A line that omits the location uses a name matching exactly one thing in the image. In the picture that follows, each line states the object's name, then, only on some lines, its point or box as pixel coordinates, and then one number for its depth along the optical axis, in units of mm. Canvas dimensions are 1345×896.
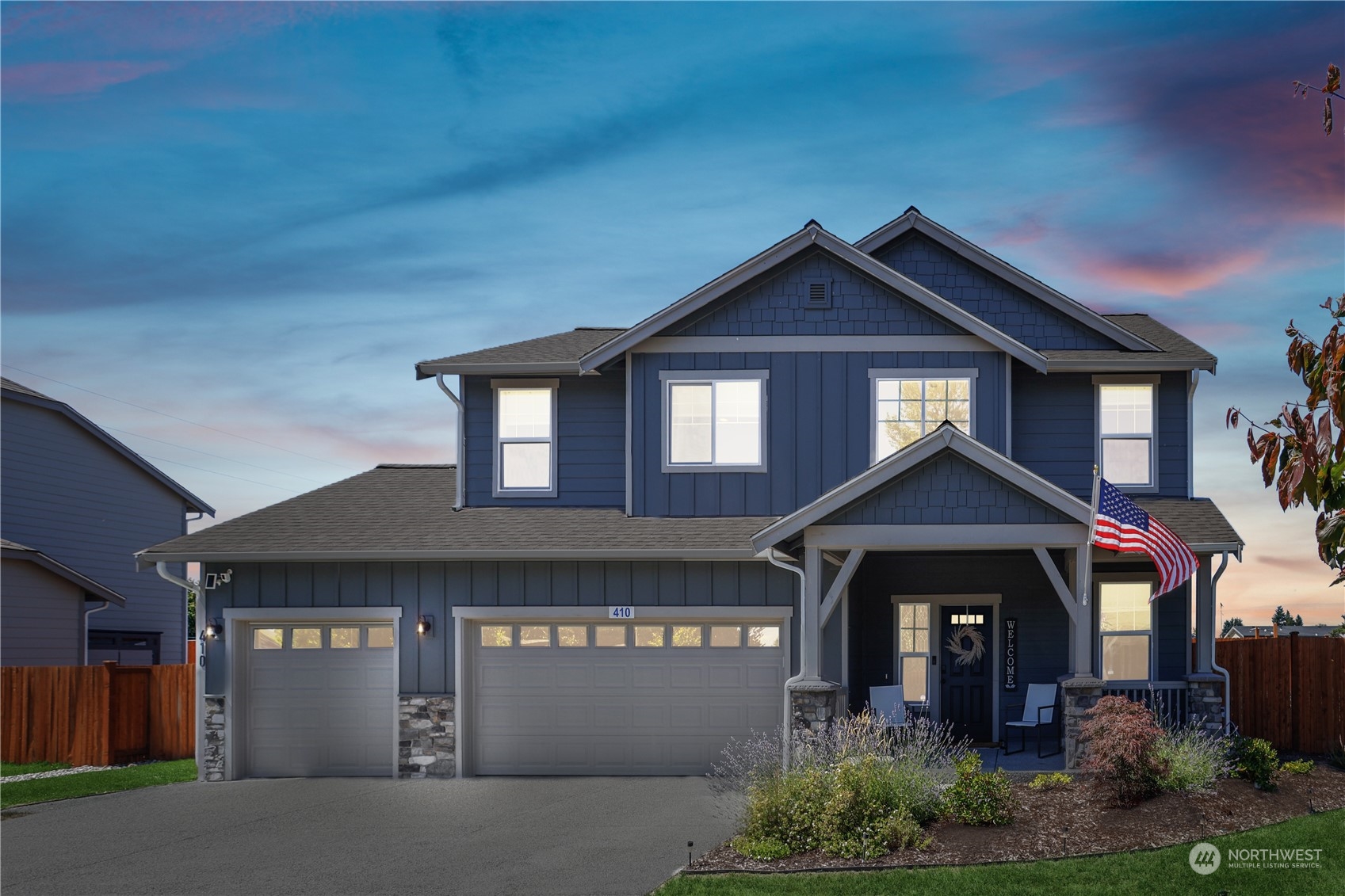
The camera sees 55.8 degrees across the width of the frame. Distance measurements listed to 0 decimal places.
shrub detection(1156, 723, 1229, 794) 11352
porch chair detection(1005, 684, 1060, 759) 16156
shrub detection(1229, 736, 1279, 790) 12227
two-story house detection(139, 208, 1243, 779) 16422
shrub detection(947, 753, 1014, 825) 10750
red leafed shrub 10984
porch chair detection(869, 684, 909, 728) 15620
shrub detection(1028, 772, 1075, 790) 12078
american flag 12578
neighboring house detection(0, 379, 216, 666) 24031
